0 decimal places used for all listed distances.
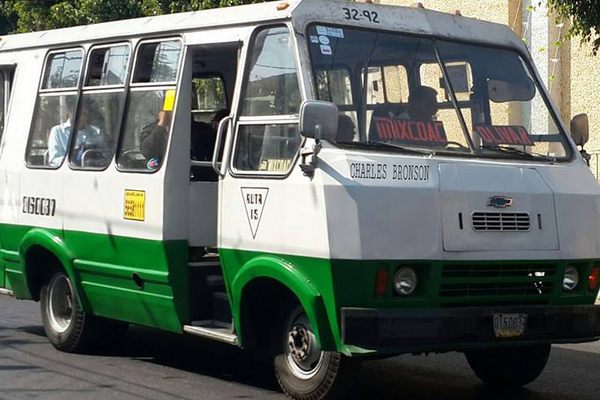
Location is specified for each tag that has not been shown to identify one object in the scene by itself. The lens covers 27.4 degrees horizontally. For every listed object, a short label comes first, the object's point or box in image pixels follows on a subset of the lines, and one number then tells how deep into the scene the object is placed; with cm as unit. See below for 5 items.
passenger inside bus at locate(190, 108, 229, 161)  980
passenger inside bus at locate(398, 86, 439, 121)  836
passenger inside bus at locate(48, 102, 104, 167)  1016
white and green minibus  767
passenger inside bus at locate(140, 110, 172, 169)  921
